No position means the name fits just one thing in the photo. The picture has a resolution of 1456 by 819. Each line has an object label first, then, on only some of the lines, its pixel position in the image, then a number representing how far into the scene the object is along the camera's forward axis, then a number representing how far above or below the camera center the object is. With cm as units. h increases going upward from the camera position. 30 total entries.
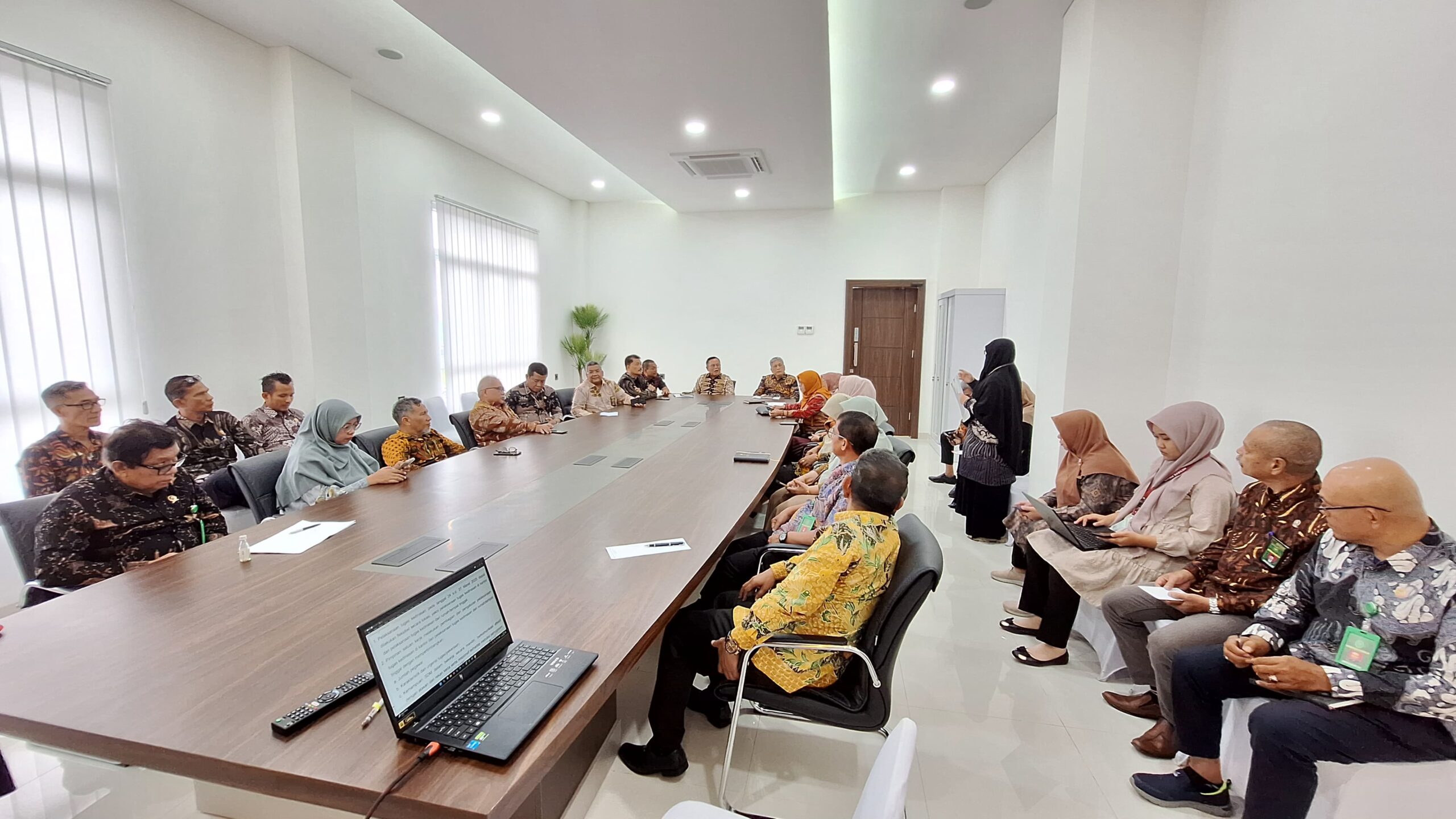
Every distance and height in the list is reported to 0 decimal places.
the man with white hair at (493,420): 442 -61
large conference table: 97 -71
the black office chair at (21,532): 207 -71
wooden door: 811 +8
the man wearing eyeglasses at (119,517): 186 -61
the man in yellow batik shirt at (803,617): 163 -79
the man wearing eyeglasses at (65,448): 280 -56
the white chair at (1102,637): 246 -133
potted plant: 866 +11
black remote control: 103 -70
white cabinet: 648 +16
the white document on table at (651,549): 193 -71
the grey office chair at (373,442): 367 -66
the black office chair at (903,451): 358 -69
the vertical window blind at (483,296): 633 +56
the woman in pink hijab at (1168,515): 228 -69
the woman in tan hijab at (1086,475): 277 -63
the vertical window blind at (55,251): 298 +48
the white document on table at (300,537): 194 -71
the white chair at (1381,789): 142 -112
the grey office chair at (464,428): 468 -71
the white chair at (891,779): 86 -68
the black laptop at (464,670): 100 -67
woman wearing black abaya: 380 -68
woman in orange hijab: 466 -61
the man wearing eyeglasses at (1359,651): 141 -79
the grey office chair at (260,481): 279 -70
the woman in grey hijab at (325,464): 284 -64
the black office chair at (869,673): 158 -94
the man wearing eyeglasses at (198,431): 342 -56
